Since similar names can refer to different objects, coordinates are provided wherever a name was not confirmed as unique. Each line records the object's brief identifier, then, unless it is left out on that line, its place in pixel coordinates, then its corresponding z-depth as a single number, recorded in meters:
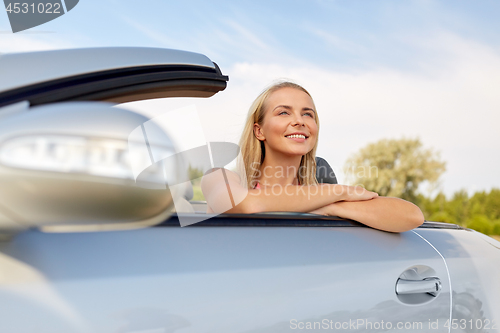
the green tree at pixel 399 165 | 19.39
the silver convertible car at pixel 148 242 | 0.70
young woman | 1.45
